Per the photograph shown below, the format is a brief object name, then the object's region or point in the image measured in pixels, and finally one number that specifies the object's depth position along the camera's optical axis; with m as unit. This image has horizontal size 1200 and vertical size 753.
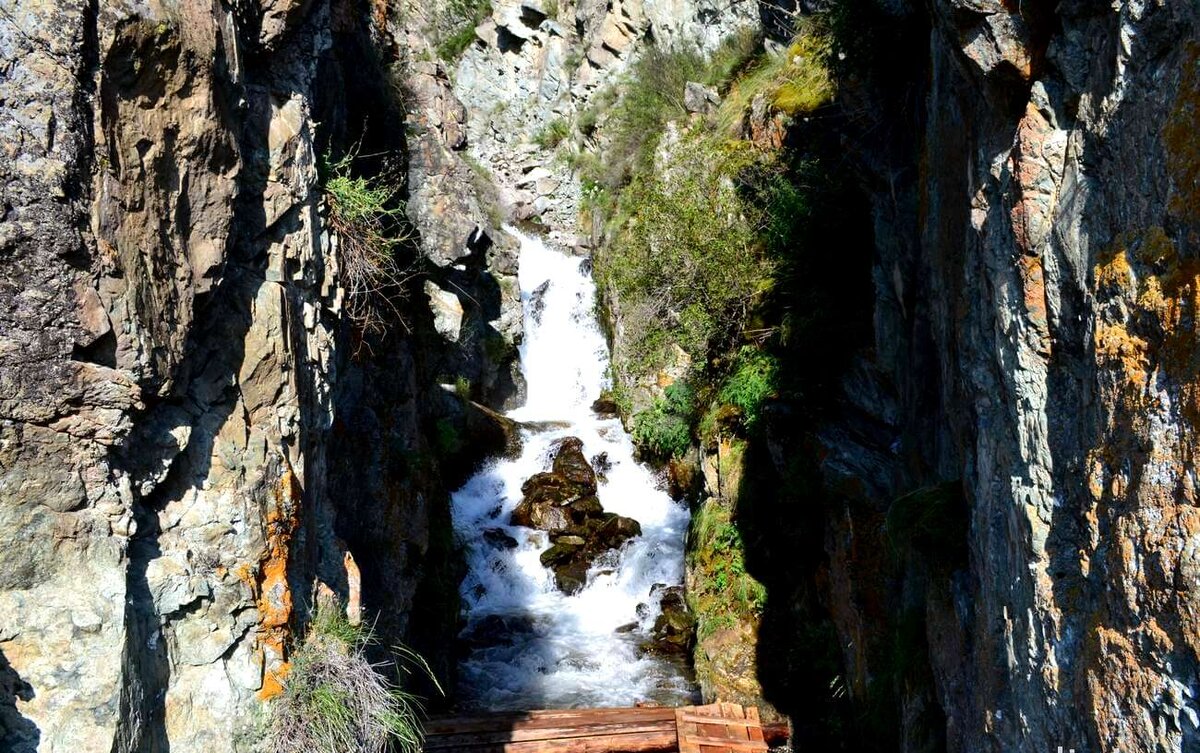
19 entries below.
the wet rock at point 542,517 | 14.79
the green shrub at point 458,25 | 30.36
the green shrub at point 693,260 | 14.20
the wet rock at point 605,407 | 18.81
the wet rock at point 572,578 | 13.56
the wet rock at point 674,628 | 12.05
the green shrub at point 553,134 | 27.62
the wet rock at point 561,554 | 13.99
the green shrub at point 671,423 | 15.20
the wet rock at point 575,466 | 15.66
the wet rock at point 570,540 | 14.22
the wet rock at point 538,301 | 21.91
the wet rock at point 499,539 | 14.41
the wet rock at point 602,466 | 16.02
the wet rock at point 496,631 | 12.41
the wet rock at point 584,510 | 14.83
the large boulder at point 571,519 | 13.96
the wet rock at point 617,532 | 14.16
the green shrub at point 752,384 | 11.34
